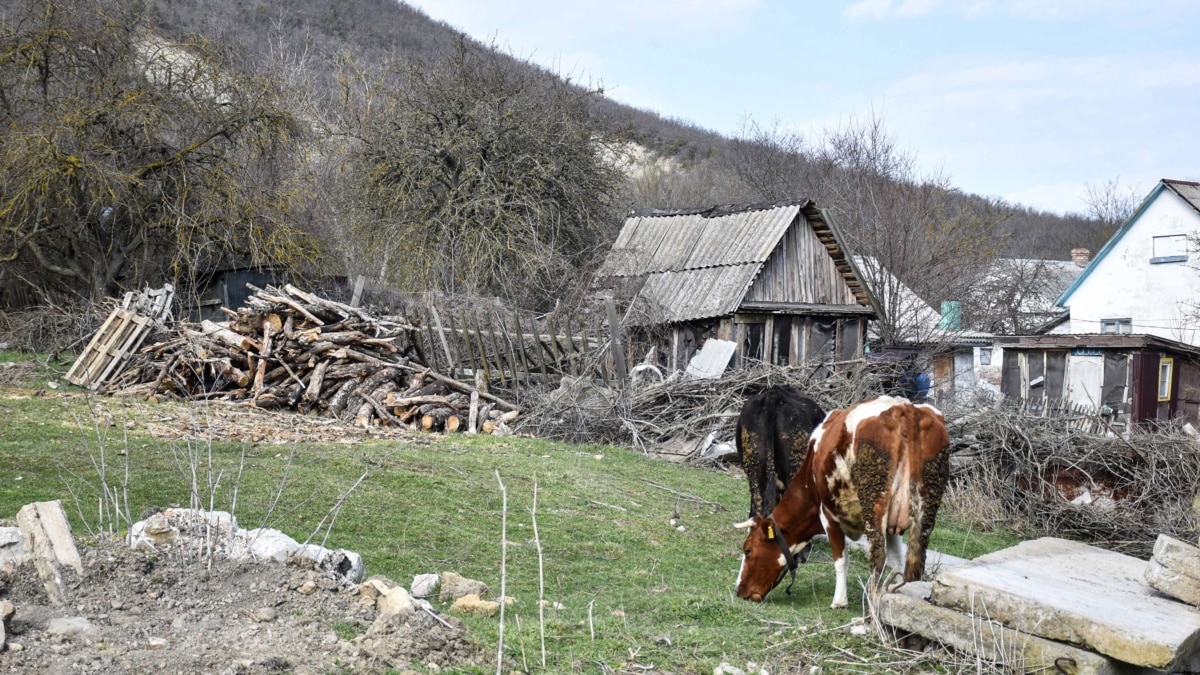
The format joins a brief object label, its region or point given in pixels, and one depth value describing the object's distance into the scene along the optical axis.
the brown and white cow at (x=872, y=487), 7.00
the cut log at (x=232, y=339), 17.00
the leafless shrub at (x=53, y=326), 20.30
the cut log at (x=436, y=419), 16.05
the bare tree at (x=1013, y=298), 43.28
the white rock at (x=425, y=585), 6.65
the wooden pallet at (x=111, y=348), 17.03
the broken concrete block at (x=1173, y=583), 6.09
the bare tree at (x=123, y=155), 22.45
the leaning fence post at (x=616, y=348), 17.84
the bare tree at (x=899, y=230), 29.50
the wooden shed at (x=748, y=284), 22.08
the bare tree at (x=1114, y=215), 61.06
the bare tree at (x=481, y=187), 28.80
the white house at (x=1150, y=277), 34.12
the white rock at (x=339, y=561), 6.27
